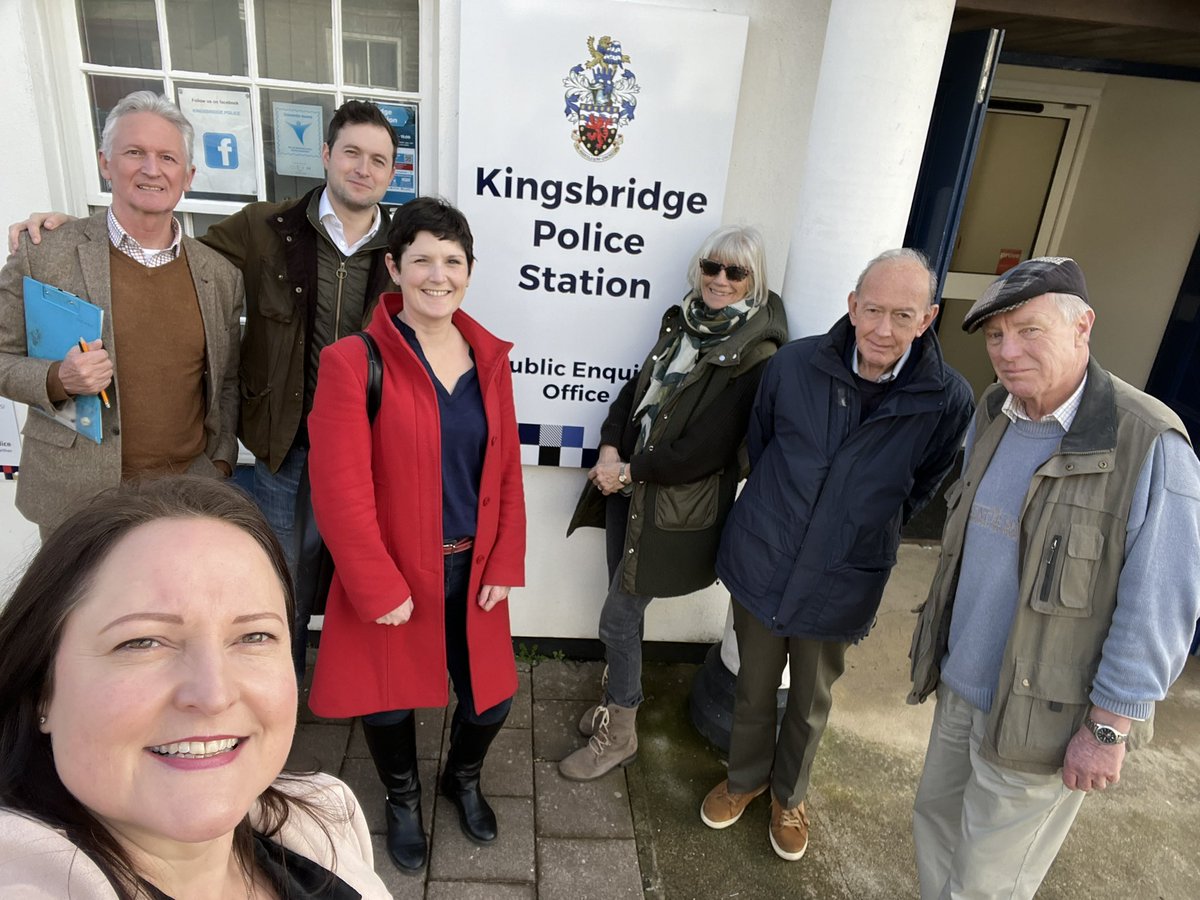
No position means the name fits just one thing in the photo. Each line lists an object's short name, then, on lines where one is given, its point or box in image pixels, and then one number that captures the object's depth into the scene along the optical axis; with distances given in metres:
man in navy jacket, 2.10
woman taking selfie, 0.84
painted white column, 2.35
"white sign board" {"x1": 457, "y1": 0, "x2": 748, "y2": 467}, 2.62
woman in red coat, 2.02
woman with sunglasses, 2.46
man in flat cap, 1.62
